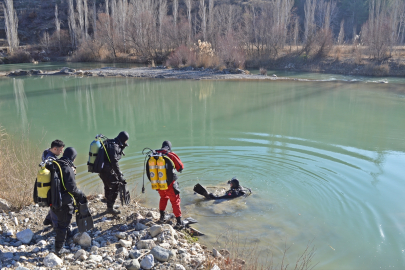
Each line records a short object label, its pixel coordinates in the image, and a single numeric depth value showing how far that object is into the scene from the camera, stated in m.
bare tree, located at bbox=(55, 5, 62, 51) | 55.73
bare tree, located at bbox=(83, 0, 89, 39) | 54.38
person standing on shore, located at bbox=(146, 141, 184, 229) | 5.90
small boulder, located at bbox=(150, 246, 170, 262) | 4.96
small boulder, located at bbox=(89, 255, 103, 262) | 4.83
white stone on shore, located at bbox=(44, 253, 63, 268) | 4.59
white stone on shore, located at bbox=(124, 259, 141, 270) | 4.71
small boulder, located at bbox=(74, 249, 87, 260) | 4.85
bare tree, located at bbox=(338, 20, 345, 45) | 46.59
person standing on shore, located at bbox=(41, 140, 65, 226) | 5.20
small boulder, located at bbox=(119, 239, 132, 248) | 5.30
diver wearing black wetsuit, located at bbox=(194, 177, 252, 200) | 7.93
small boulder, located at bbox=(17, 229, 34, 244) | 5.21
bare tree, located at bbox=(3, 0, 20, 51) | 51.50
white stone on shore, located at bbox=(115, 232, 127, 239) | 5.57
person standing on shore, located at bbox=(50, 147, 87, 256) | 4.86
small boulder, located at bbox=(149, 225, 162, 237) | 5.60
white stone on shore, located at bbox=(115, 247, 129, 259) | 4.99
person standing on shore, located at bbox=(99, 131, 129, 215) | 6.12
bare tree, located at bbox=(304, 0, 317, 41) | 44.19
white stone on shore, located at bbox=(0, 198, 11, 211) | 6.16
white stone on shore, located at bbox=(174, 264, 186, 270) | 4.78
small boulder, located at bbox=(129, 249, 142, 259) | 4.98
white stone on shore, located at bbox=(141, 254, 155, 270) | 4.77
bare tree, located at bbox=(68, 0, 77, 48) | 54.97
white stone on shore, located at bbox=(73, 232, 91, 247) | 5.25
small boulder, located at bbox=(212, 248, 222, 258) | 5.49
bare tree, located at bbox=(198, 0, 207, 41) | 44.22
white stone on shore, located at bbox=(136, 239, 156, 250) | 5.27
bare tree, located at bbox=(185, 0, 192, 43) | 45.03
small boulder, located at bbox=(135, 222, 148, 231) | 5.96
